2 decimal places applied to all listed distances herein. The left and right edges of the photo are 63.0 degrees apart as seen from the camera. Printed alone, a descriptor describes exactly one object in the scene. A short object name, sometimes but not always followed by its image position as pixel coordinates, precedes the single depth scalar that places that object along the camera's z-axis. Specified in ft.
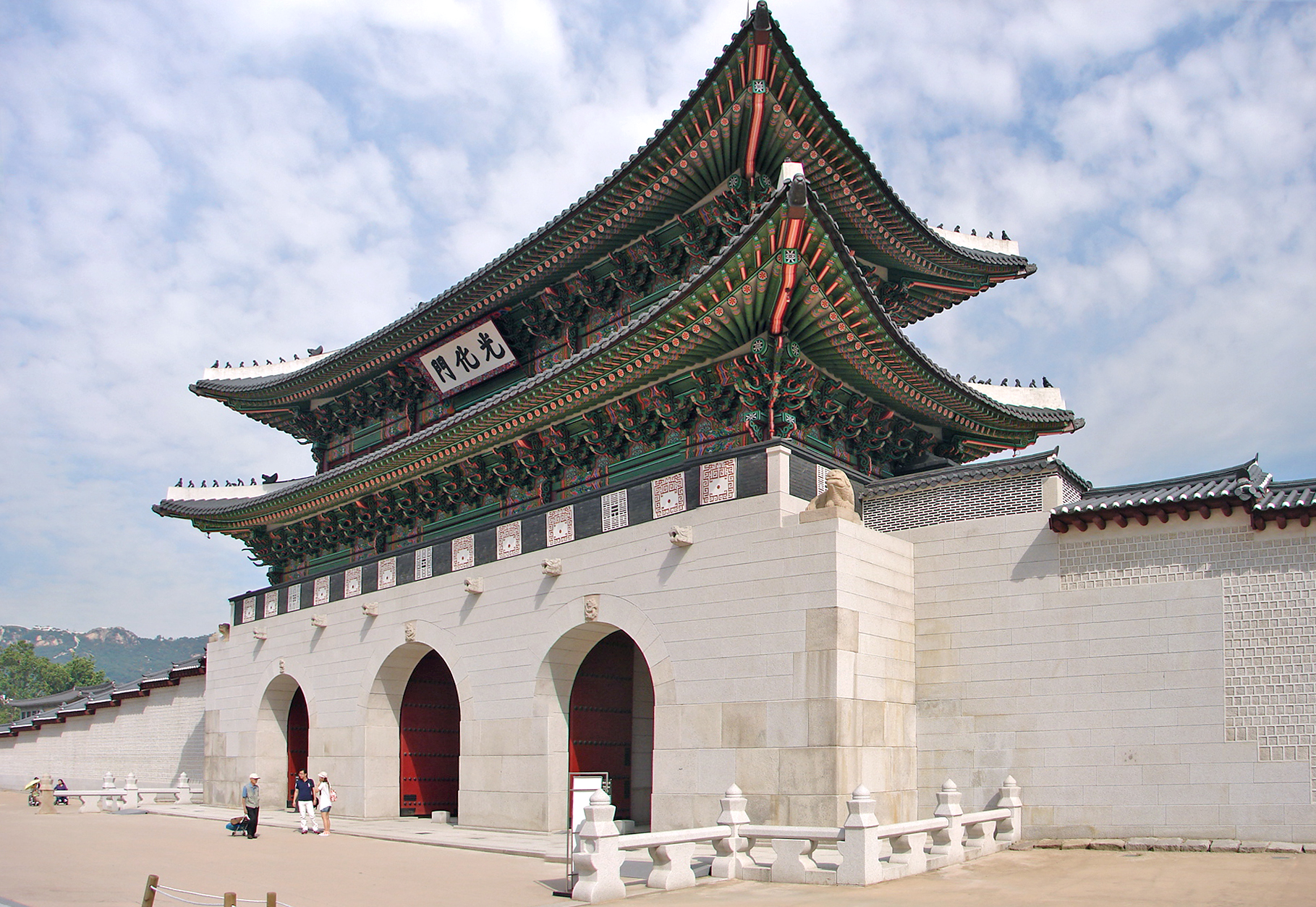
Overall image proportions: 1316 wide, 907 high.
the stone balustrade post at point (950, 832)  45.16
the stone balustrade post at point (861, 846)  40.29
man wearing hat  65.21
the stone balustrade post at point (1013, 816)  49.75
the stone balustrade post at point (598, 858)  39.11
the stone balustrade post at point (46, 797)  88.89
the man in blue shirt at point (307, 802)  67.05
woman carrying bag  67.94
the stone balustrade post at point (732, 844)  43.39
